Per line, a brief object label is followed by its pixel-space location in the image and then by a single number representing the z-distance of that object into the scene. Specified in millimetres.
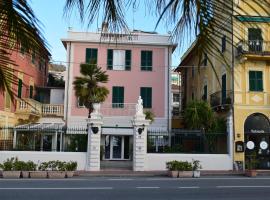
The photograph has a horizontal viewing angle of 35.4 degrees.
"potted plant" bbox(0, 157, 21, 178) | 20422
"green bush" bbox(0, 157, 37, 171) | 20828
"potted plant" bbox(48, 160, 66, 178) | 20719
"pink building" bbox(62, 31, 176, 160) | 32312
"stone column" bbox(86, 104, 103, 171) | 24625
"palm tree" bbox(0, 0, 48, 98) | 1369
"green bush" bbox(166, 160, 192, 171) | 22234
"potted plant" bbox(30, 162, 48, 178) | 20562
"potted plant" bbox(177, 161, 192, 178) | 21969
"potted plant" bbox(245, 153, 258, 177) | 22522
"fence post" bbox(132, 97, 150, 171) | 24859
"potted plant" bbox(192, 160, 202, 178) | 21922
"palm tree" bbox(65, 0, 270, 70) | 1302
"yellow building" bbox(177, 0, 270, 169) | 27016
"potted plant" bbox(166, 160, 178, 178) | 21828
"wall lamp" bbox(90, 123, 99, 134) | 25141
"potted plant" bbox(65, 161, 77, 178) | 21047
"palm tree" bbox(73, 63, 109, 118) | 28812
